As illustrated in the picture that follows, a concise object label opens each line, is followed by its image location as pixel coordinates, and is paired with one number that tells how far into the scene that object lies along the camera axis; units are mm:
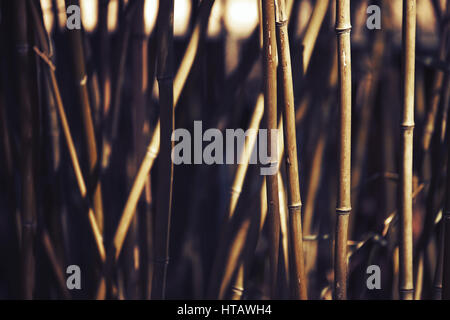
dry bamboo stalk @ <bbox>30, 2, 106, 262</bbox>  1278
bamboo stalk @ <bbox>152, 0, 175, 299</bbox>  1245
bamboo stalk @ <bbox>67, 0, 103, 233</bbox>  1274
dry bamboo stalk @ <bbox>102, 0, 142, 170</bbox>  1294
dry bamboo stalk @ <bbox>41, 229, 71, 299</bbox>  1304
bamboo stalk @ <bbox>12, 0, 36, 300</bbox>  1265
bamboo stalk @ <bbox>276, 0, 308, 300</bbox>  1214
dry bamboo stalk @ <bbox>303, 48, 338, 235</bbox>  1294
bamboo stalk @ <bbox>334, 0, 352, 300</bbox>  1217
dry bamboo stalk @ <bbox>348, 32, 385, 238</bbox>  1306
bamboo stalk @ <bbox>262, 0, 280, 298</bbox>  1213
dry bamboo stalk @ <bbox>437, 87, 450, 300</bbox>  1247
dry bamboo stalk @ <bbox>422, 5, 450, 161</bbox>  1298
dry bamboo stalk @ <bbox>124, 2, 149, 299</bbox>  1285
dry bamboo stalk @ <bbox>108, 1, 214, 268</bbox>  1273
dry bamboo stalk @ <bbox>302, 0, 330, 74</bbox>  1260
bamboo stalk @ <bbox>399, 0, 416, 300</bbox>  1227
